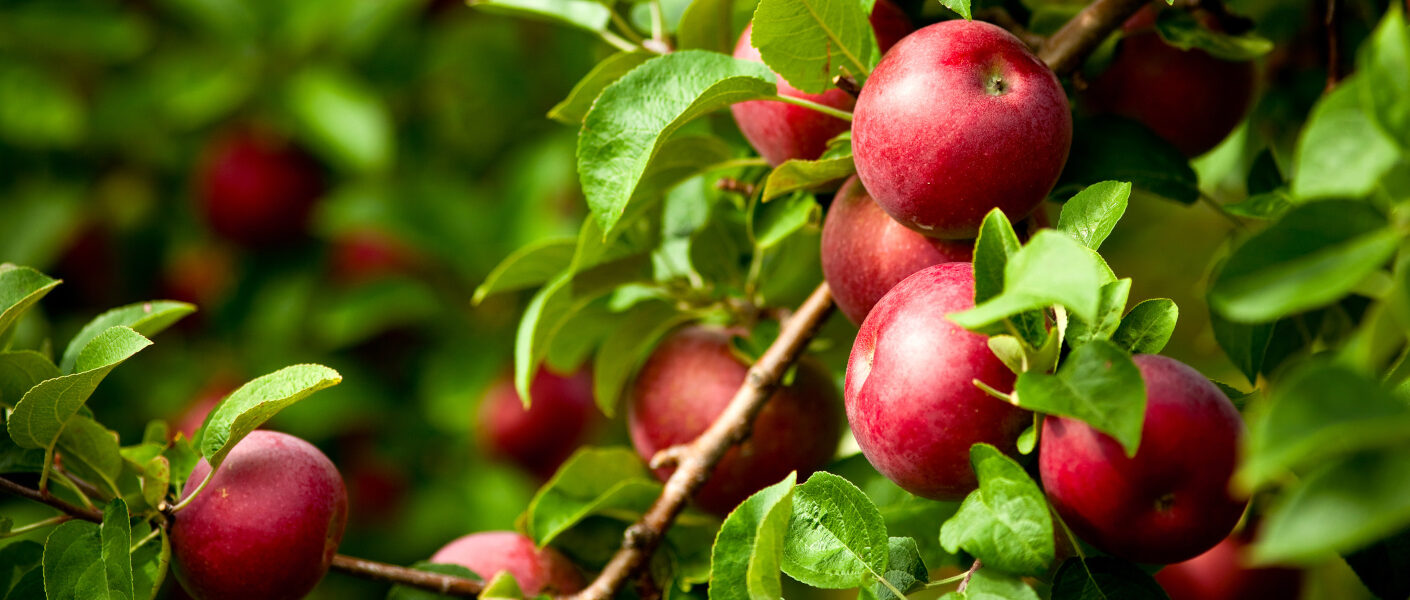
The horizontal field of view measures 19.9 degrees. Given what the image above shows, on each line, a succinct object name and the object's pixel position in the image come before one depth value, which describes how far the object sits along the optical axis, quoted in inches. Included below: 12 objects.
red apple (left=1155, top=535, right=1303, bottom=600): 57.9
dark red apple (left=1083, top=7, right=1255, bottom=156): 55.9
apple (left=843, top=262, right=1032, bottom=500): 49.8
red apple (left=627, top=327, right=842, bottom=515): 57.6
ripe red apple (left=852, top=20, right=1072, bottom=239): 50.6
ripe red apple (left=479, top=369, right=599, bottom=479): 86.3
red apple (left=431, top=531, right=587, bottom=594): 56.6
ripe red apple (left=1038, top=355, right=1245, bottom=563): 48.7
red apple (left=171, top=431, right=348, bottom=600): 52.6
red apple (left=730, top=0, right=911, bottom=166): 54.0
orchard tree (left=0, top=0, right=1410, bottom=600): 46.6
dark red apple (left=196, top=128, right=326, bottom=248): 89.7
